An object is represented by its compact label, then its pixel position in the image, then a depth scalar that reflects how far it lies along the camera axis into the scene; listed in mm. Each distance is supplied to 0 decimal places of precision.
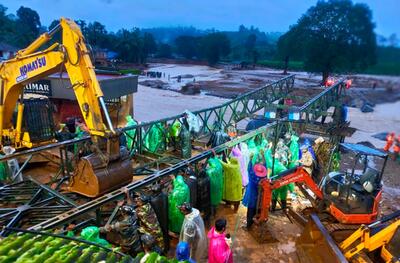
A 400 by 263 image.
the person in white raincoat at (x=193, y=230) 4812
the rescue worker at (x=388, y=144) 16462
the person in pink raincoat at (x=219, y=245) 4695
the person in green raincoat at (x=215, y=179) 6387
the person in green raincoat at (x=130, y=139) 8572
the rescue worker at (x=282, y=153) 8477
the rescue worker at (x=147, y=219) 4824
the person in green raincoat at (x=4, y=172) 7200
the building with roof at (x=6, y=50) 39500
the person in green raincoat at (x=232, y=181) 6750
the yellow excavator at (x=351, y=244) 5223
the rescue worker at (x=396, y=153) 15661
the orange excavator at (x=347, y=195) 6488
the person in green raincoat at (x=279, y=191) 7578
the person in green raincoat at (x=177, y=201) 5369
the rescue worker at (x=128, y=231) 4324
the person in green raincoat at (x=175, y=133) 9312
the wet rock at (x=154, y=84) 42375
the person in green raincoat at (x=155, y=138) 9125
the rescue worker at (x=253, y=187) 6605
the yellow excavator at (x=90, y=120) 5492
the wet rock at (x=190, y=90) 38394
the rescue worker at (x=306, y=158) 9400
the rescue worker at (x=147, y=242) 4379
